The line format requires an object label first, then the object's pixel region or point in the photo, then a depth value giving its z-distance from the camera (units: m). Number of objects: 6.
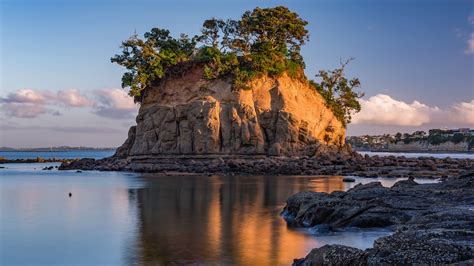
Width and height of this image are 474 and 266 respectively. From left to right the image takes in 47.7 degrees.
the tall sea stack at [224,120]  57.94
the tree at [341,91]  70.56
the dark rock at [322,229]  16.76
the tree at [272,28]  61.69
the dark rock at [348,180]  39.94
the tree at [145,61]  60.41
